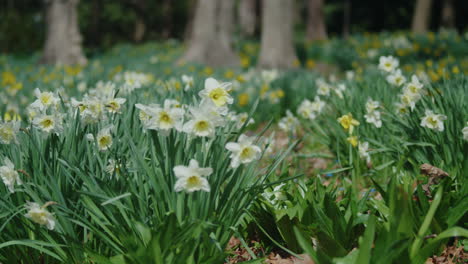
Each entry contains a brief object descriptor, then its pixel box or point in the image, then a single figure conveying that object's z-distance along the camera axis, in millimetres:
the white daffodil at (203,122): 1551
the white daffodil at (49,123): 1754
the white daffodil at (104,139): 1816
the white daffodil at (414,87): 2434
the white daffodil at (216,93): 1696
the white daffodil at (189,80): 3130
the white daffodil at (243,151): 1539
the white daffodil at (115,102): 1943
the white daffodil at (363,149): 2507
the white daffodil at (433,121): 2154
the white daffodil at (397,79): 3037
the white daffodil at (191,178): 1458
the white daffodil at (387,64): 3065
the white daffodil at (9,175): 1615
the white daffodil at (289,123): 3400
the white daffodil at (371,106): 2629
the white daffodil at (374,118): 2645
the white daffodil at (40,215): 1483
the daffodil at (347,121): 2453
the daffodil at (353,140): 2412
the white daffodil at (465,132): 1965
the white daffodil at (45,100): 1935
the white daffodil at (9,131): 1752
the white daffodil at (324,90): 3532
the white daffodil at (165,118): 1553
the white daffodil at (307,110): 3422
